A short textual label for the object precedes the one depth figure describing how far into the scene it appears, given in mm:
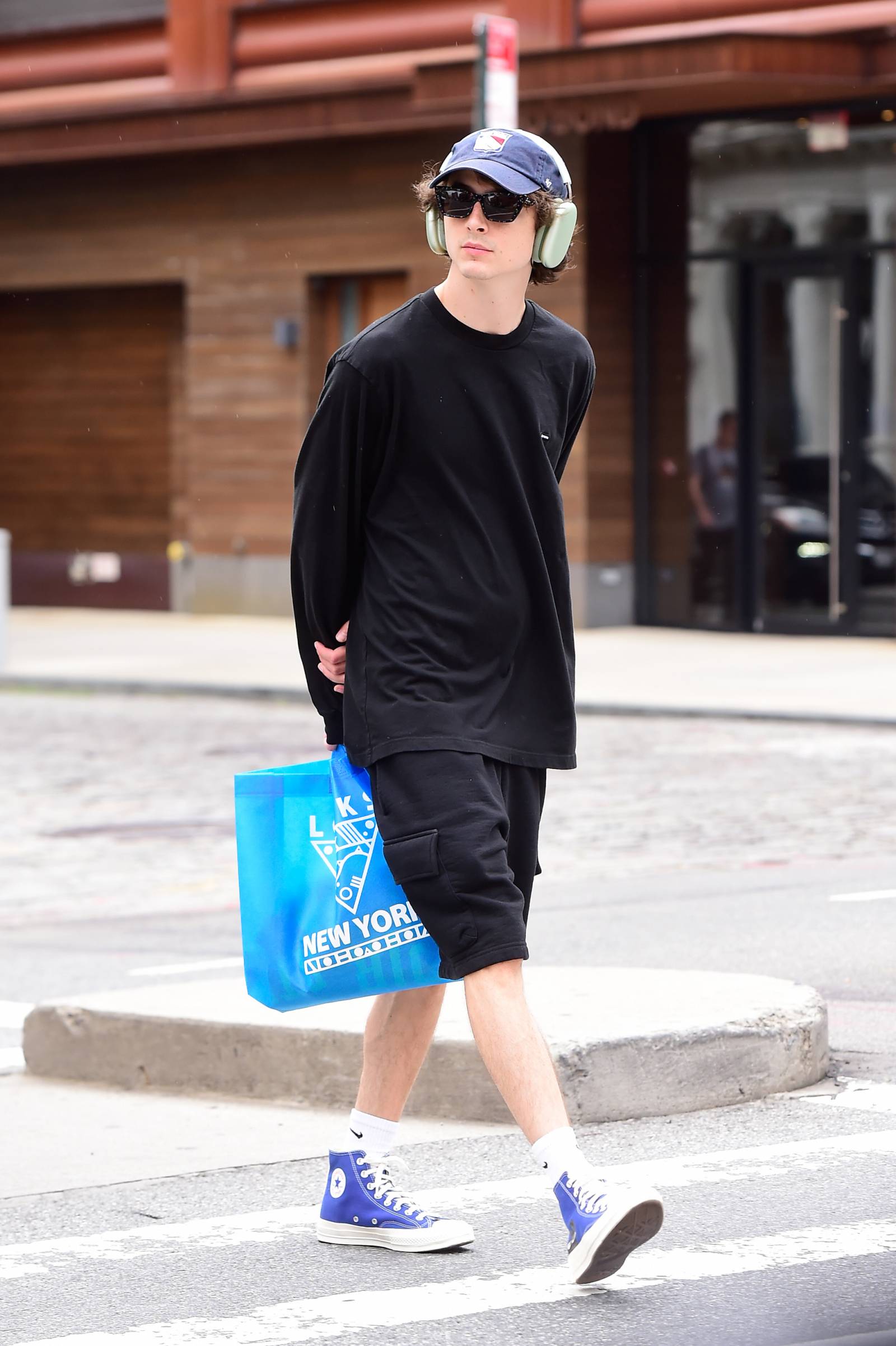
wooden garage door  25344
